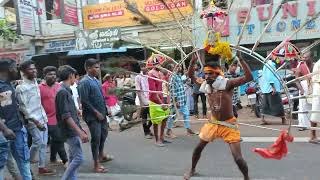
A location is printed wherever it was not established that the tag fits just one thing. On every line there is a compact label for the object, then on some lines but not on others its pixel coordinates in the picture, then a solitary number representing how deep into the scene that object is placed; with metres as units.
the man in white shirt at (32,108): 4.73
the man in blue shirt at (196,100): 9.32
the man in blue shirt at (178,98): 4.77
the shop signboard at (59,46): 14.88
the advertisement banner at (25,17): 13.88
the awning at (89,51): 13.47
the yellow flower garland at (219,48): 3.76
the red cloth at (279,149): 3.83
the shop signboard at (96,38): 13.38
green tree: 14.33
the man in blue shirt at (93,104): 5.11
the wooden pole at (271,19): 3.55
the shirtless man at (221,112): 4.16
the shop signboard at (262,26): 9.20
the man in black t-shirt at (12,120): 3.83
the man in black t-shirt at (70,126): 4.13
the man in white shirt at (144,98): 6.35
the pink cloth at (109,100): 7.28
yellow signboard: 13.59
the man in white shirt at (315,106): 5.59
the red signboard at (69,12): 13.88
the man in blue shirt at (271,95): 7.62
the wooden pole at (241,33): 3.67
